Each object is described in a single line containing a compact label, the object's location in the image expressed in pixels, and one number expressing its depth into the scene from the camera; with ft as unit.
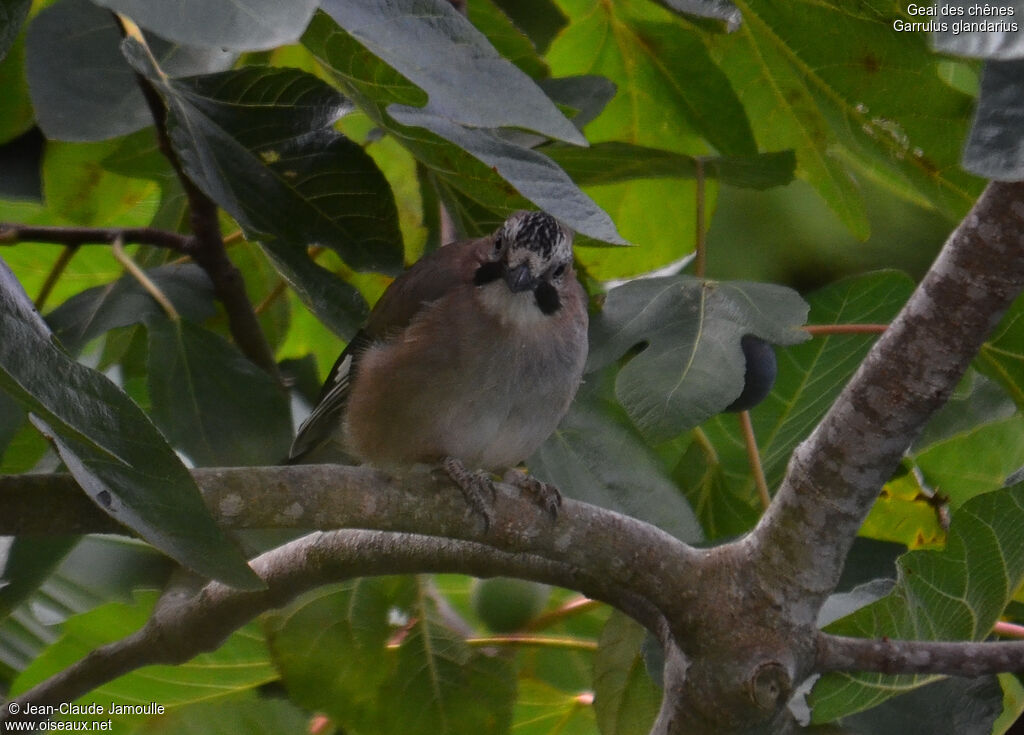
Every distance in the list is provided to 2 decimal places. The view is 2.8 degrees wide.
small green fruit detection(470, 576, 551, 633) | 34.62
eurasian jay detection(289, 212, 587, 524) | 34.42
